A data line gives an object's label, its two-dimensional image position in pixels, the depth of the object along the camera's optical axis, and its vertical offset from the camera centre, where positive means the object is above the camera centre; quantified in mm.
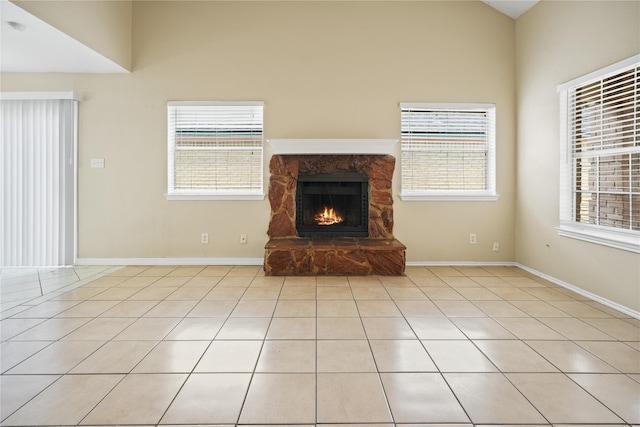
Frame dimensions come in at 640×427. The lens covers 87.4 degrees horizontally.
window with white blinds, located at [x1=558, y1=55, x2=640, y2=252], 2621 +481
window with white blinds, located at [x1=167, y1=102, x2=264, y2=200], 4059 +705
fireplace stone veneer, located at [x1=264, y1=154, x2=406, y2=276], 3949 +248
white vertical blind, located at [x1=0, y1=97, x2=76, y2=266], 3914 +335
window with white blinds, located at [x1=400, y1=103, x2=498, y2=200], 4062 +712
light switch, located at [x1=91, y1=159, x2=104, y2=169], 4027 +541
